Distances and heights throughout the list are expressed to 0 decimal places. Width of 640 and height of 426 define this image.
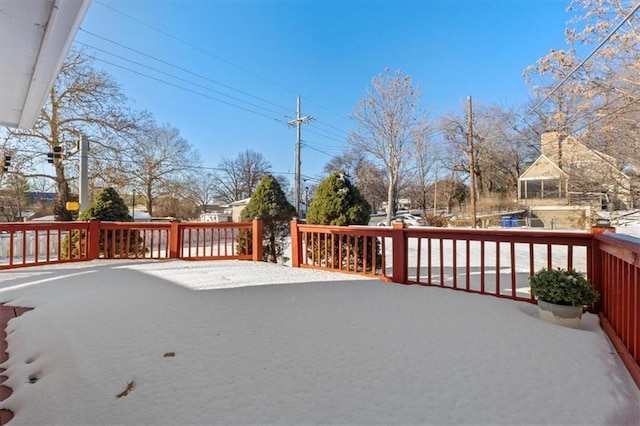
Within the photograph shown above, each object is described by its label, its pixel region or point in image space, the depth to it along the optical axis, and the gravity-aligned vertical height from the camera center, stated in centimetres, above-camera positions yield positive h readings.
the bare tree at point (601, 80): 591 +293
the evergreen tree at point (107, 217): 585 -2
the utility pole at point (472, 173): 1669 +244
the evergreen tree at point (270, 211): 654 +11
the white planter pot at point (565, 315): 256 -85
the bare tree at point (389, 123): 1791 +576
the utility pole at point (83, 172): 885 +132
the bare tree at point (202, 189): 2648 +267
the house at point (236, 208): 2602 +70
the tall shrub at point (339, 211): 556 +9
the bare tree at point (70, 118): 1251 +431
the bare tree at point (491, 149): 2369 +576
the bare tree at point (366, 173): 2984 +425
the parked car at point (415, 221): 2021 -37
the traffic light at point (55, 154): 1028 +212
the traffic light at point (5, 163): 1013 +182
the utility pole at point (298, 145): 1898 +448
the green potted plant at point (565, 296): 254 -69
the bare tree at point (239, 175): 3630 +499
